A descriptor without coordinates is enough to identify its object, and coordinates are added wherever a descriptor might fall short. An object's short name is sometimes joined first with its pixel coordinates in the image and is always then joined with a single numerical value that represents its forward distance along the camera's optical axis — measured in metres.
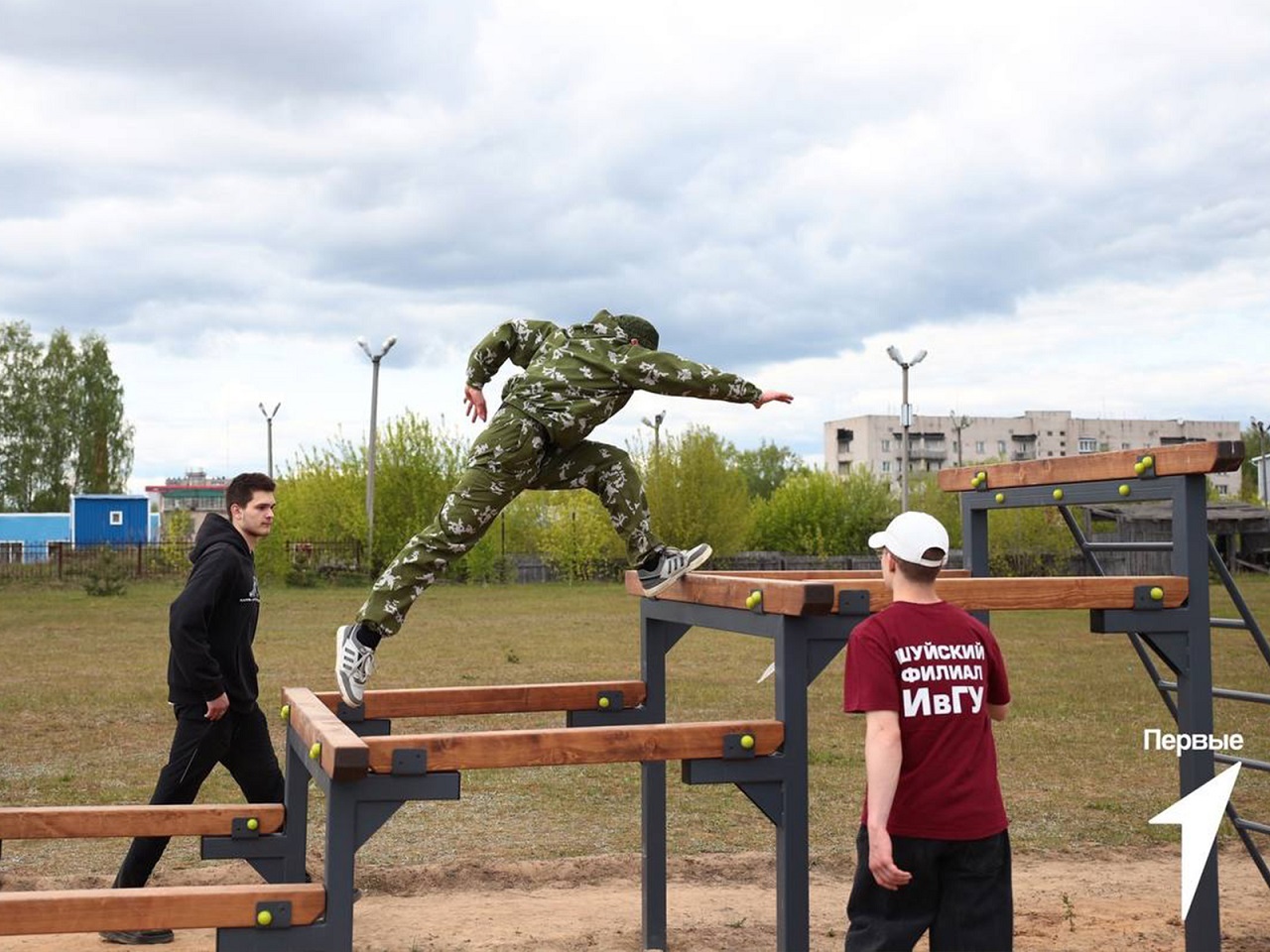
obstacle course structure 4.12
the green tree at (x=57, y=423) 65.75
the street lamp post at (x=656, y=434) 47.25
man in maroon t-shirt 3.53
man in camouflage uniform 4.79
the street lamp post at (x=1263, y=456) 64.21
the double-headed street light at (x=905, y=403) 36.87
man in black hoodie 5.84
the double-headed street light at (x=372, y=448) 35.97
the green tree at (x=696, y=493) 45.91
